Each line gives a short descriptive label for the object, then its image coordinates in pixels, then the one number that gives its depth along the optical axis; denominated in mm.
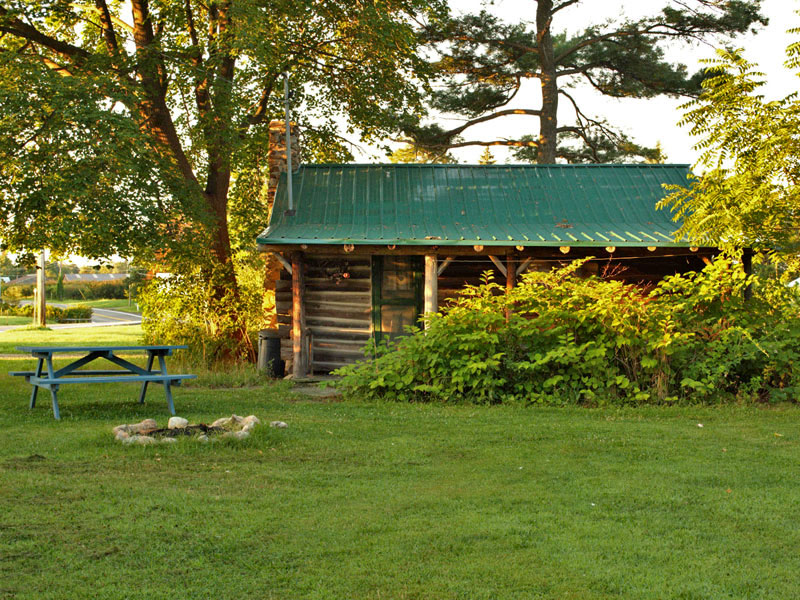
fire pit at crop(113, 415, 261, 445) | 7465
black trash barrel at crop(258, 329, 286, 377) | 14586
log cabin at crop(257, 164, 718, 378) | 13141
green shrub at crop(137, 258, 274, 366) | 16750
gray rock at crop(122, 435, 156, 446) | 7305
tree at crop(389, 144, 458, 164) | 24125
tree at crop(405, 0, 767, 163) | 21438
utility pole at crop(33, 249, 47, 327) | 32812
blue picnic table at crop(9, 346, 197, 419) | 8930
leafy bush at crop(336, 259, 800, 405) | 10852
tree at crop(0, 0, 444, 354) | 12906
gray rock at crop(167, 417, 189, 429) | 7719
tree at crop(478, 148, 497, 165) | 46675
